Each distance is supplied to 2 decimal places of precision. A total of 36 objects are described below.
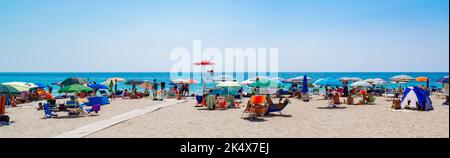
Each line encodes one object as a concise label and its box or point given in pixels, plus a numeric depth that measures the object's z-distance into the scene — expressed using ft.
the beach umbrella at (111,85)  90.01
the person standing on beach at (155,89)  82.01
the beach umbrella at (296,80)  96.17
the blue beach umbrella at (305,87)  70.23
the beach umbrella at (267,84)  65.36
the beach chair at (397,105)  52.65
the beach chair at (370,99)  64.54
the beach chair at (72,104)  46.70
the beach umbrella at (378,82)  88.33
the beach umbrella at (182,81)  86.79
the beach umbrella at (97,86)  77.77
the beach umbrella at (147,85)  91.86
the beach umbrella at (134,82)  92.41
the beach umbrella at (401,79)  95.36
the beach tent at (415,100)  50.37
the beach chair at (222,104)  56.18
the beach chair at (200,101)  59.91
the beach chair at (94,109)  46.06
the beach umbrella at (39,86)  85.55
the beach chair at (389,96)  72.65
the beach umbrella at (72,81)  73.14
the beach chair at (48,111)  44.52
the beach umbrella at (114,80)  95.85
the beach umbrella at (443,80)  60.47
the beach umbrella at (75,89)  52.27
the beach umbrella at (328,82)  59.33
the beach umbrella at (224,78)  83.29
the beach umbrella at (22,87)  55.38
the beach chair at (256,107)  43.29
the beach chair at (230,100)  58.23
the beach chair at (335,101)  60.58
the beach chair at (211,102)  55.36
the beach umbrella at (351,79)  106.22
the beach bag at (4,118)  38.49
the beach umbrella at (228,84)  58.13
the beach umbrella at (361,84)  71.34
